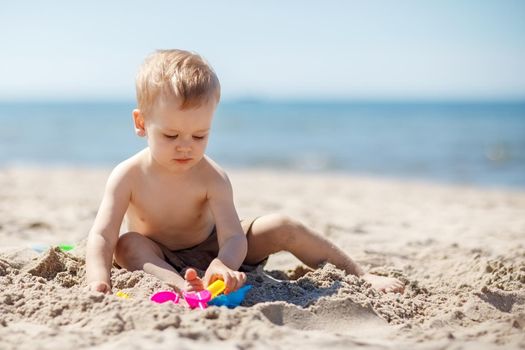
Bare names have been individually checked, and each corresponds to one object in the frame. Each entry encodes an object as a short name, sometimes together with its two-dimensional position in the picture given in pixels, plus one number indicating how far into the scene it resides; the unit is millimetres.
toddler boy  2396
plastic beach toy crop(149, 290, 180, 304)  2201
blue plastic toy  2178
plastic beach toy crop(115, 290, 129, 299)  2217
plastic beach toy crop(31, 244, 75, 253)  3186
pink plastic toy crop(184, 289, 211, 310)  2131
